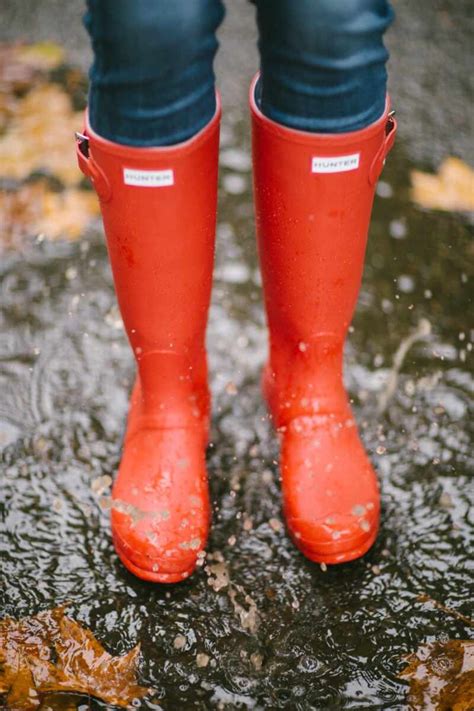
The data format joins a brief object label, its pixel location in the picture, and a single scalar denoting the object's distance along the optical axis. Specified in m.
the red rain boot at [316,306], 1.00
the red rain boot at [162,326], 0.98
